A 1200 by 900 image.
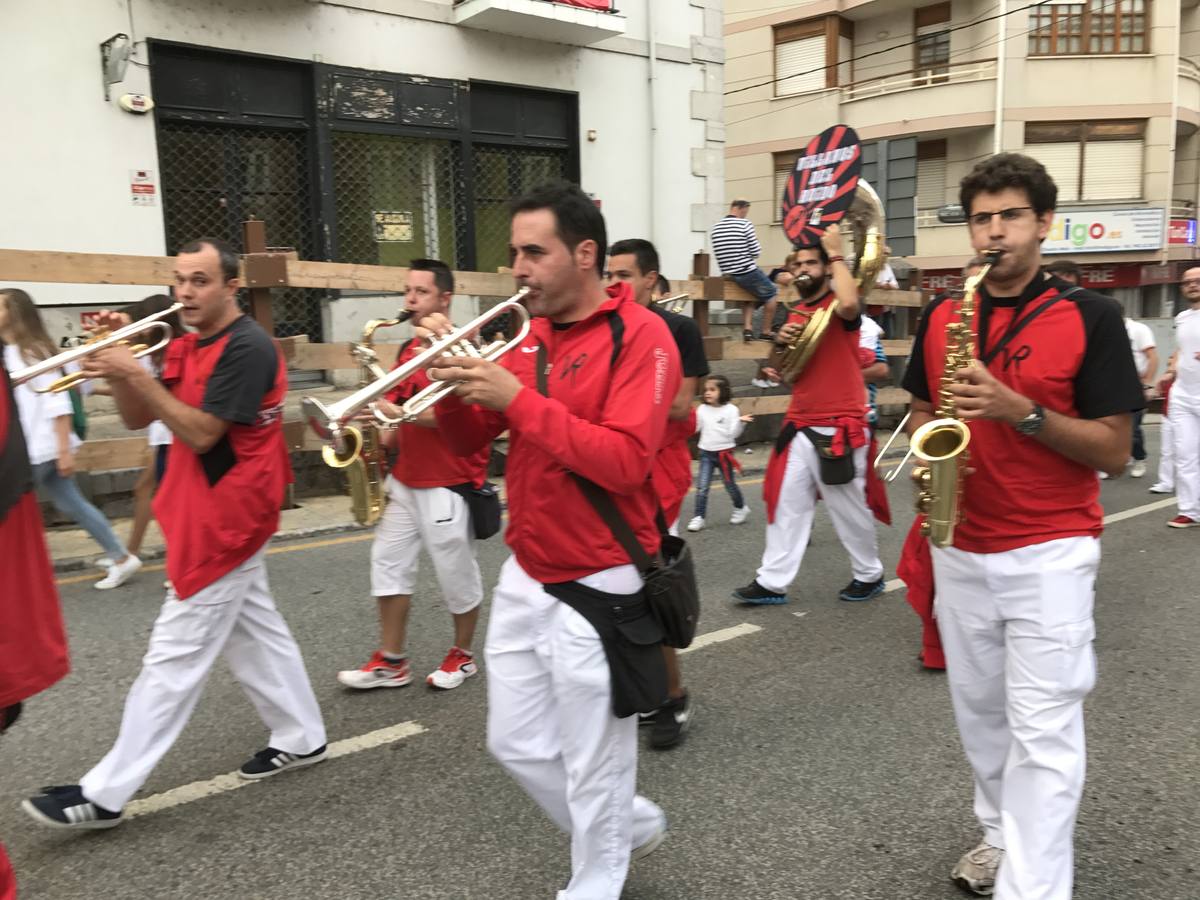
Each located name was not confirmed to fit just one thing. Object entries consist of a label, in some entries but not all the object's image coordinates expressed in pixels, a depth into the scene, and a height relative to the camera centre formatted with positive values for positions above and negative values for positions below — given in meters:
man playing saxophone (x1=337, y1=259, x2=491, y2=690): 4.42 -1.06
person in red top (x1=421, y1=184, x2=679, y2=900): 2.48 -0.67
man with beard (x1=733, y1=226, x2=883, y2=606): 5.49 -0.82
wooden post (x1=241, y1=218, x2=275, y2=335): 7.94 +0.13
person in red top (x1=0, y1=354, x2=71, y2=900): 2.17 -0.66
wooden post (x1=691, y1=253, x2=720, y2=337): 11.48 -0.05
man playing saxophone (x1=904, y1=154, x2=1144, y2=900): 2.48 -0.64
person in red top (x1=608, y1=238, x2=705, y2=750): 4.39 -0.37
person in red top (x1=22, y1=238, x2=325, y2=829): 3.23 -0.77
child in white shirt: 8.03 -1.20
